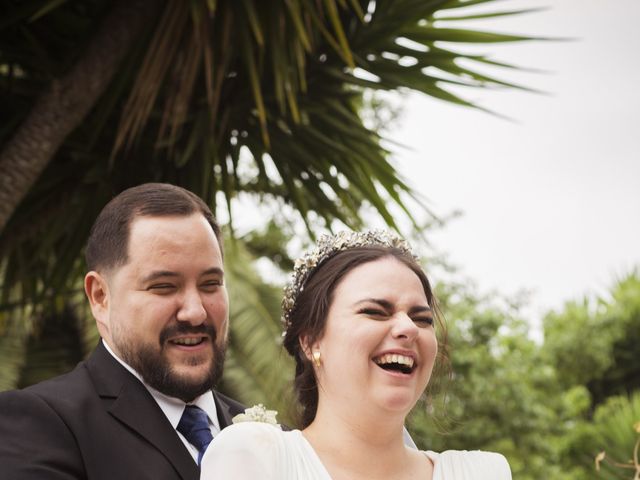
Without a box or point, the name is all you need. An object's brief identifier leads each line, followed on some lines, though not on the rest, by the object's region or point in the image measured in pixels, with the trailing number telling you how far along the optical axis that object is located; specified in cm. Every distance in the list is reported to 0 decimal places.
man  240
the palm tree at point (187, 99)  462
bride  212
